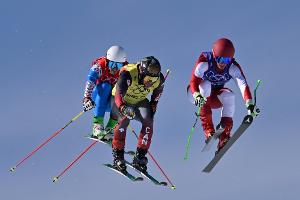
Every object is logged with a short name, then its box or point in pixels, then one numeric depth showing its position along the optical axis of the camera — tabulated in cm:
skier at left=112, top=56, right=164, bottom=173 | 1941
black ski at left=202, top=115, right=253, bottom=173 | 1912
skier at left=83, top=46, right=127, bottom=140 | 2203
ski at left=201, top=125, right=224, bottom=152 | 1994
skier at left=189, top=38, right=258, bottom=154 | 1950
